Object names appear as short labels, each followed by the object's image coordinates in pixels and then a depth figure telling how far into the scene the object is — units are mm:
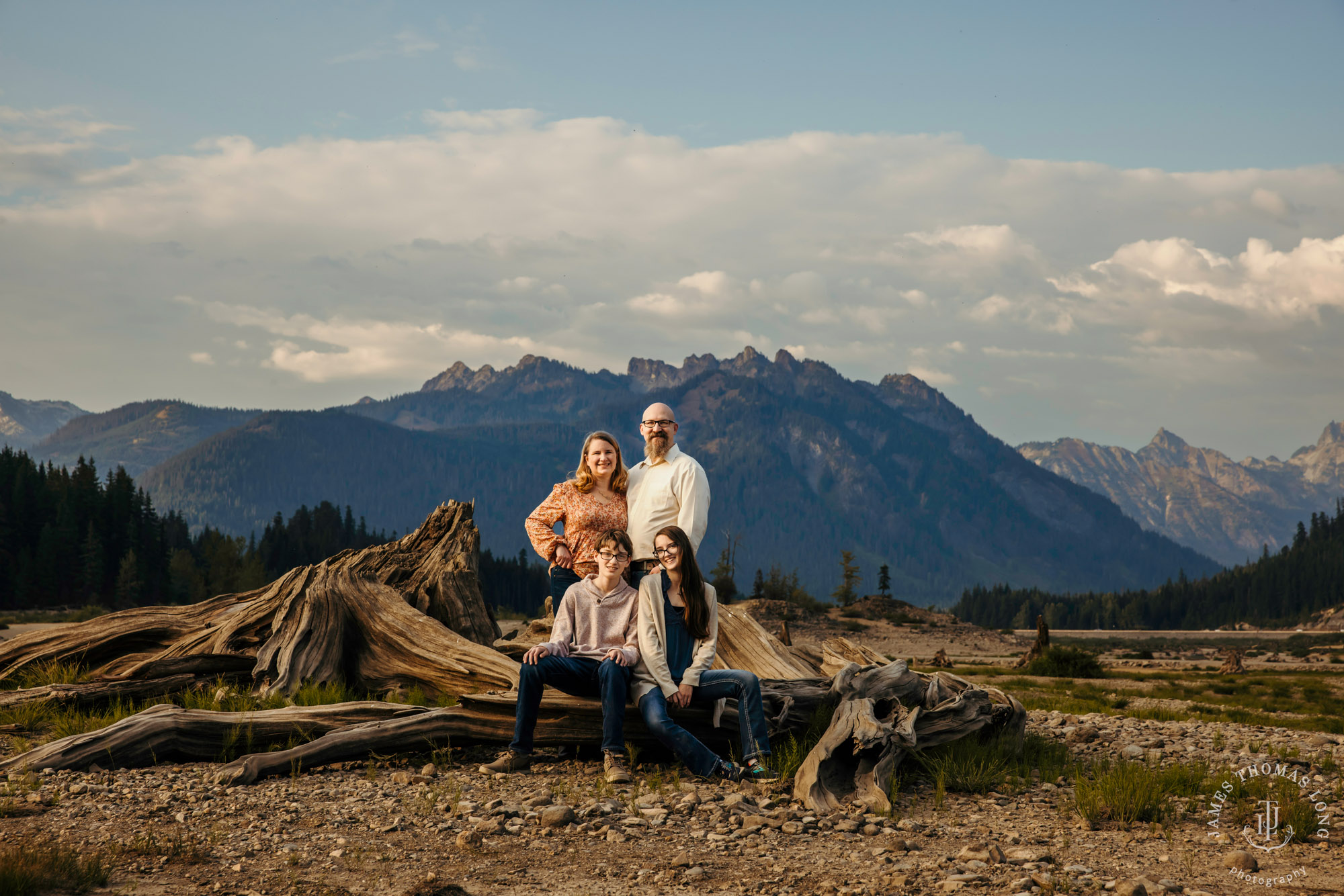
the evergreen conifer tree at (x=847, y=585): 78625
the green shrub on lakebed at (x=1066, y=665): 34438
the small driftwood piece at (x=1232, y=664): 40812
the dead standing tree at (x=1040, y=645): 37500
